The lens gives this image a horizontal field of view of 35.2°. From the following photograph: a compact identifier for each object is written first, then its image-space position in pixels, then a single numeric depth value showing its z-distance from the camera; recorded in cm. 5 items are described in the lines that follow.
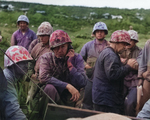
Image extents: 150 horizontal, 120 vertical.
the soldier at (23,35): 582
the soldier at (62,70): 336
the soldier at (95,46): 479
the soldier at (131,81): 407
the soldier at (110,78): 353
